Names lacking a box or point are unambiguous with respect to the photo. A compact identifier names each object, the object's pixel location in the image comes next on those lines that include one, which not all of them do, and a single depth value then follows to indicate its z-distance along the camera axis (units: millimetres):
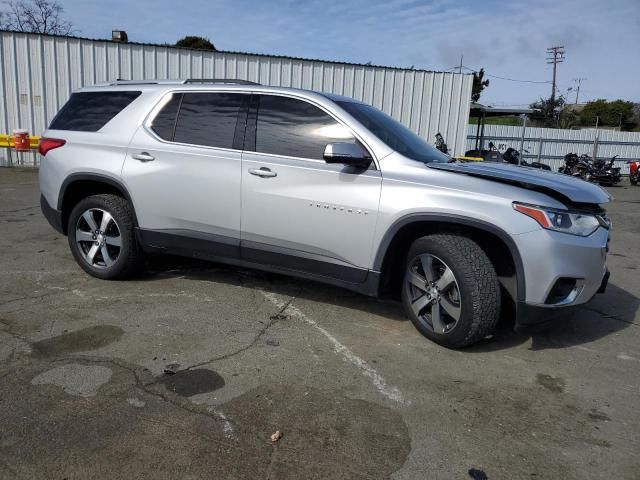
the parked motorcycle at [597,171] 19516
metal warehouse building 13852
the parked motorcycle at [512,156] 16141
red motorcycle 20453
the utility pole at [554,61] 55241
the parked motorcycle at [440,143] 15352
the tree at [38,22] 32312
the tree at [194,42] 40931
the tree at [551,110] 55628
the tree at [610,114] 57500
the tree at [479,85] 52356
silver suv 3506
